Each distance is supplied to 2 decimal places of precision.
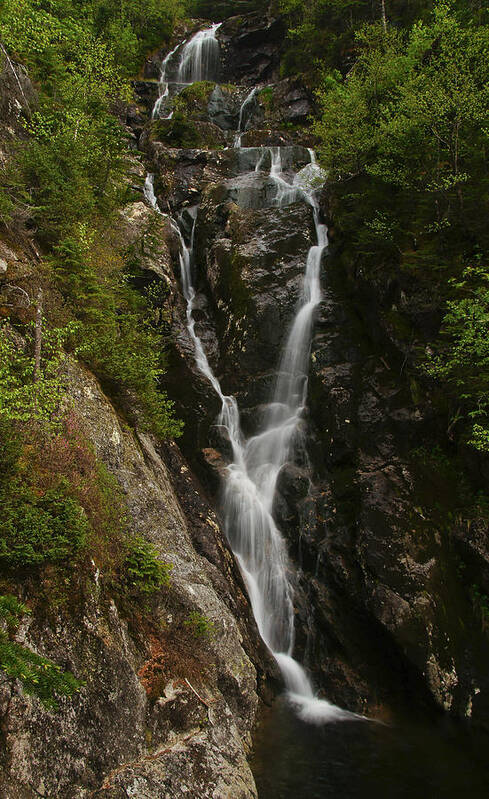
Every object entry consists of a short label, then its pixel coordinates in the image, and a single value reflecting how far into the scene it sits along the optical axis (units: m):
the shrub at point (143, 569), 6.00
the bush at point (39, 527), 4.38
